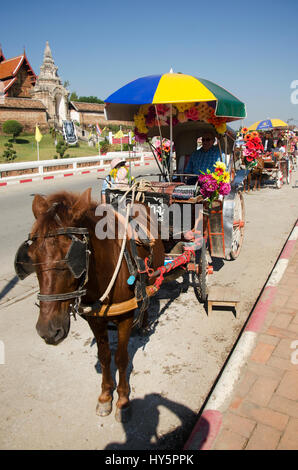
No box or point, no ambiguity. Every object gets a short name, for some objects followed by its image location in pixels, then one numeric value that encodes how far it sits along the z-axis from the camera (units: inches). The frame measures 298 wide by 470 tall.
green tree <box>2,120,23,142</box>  1293.1
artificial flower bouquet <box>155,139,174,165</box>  233.9
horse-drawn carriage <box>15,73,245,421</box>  79.8
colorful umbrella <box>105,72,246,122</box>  163.9
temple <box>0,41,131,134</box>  1445.6
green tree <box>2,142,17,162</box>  924.0
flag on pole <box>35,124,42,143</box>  814.2
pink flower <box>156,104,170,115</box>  197.3
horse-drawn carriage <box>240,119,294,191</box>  577.6
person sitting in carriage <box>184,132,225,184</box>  223.3
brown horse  78.3
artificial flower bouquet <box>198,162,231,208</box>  179.5
